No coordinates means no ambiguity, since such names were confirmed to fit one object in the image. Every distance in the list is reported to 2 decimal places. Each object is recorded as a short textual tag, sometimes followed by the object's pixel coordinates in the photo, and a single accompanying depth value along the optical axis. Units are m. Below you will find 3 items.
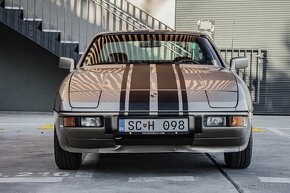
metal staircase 11.80
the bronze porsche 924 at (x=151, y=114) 4.70
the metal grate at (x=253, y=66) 13.82
